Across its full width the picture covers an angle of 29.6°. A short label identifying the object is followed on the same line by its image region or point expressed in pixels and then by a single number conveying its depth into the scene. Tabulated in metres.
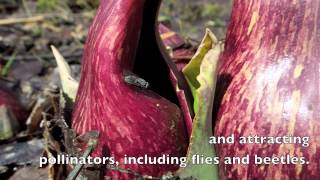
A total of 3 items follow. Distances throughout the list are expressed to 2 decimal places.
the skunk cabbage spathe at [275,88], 0.18
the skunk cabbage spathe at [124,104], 0.20
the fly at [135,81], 0.20
